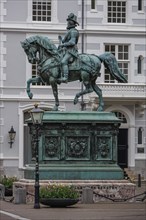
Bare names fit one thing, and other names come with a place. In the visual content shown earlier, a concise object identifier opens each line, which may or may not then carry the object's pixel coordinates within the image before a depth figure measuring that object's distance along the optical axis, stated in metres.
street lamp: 32.47
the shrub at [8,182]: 40.38
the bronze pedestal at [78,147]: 35.84
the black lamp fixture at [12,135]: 55.97
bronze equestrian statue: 36.47
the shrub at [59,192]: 31.88
